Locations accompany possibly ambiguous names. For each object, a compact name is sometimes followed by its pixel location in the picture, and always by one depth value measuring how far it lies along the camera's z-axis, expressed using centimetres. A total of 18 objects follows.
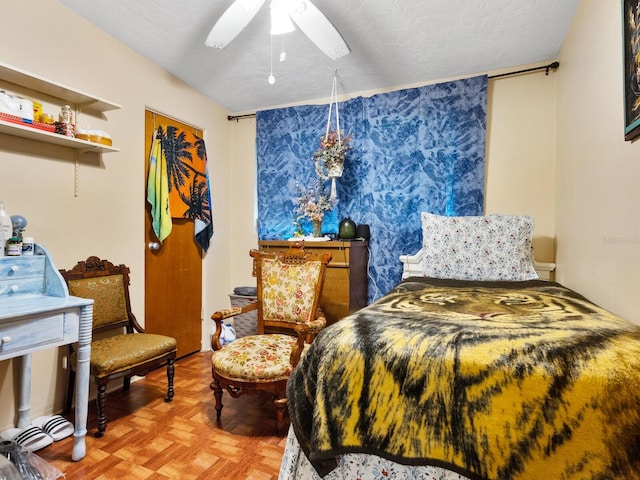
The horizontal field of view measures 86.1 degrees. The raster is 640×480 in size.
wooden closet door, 292
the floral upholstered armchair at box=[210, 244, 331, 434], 195
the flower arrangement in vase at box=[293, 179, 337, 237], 325
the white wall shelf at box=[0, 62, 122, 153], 184
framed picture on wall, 132
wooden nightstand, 291
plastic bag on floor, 157
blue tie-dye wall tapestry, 292
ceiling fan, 185
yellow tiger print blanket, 84
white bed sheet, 104
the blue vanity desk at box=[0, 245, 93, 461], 150
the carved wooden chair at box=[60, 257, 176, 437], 200
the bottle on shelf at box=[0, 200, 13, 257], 178
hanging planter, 316
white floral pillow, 234
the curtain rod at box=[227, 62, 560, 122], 271
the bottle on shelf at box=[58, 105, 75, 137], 210
